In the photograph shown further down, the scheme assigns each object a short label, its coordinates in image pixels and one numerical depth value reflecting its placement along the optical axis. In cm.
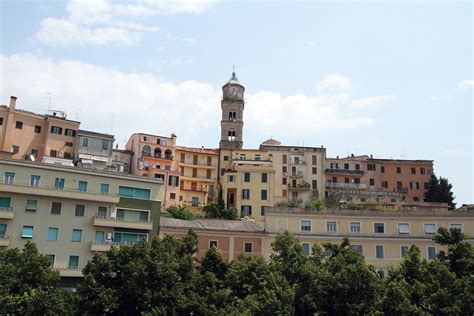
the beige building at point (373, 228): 4800
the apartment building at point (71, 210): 4097
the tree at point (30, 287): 3097
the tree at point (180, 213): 5778
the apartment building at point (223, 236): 4738
